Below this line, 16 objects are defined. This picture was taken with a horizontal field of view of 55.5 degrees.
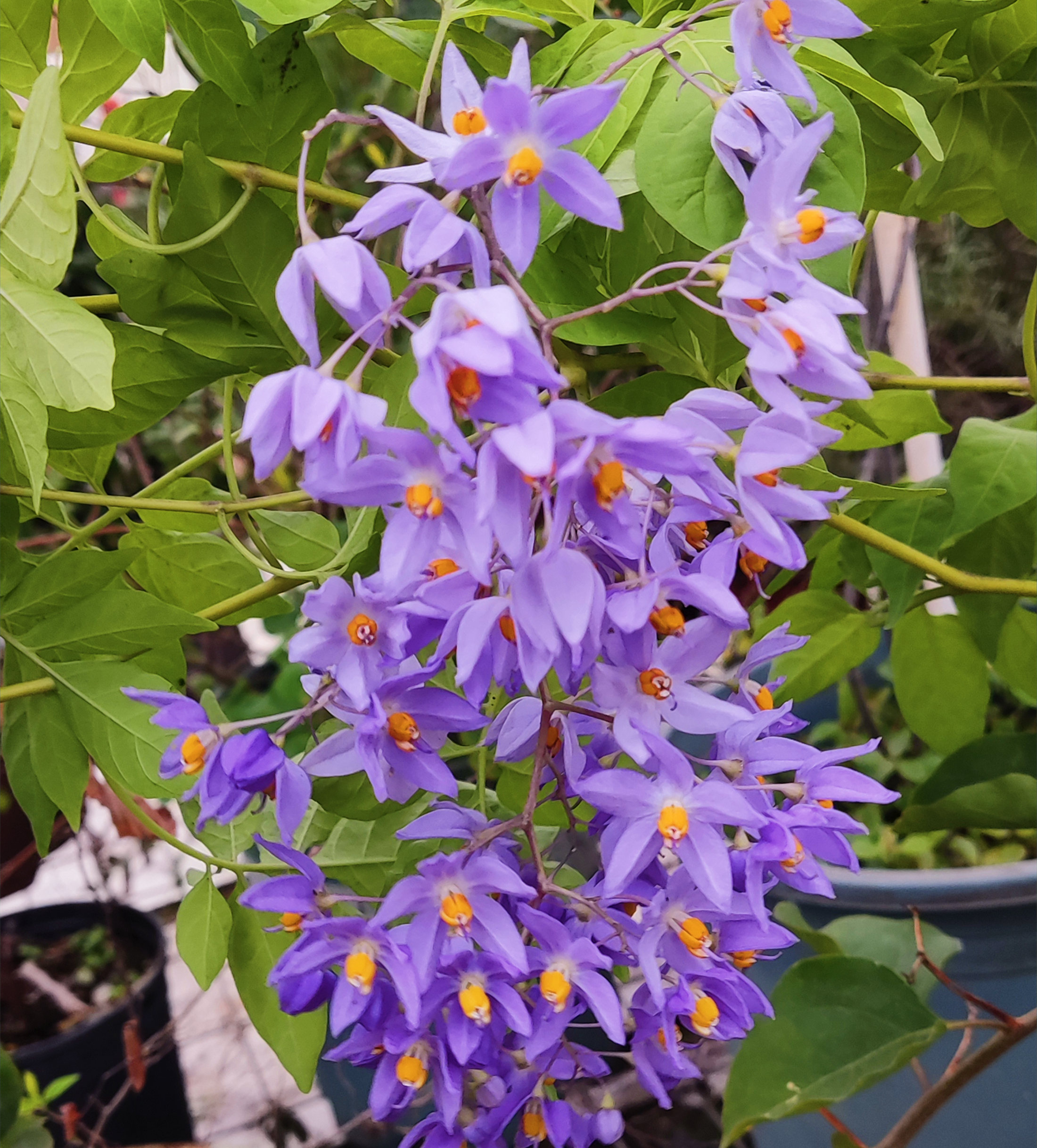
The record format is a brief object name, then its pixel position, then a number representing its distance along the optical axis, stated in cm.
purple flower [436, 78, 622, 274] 23
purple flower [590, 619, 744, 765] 27
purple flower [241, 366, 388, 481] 22
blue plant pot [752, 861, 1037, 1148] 73
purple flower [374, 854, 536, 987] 29
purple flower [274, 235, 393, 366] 23
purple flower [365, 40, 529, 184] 24
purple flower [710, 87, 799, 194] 27
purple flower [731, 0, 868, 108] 27
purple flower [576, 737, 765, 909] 28
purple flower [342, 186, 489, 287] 23
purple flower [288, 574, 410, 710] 27
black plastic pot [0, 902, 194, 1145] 104
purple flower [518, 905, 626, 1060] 30
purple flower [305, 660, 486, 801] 29
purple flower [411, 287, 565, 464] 20
